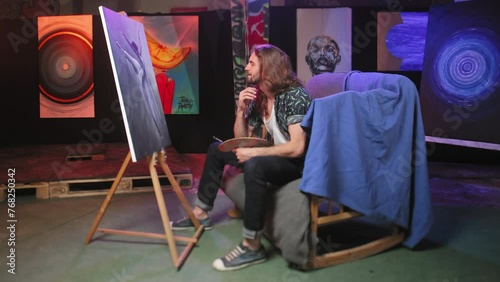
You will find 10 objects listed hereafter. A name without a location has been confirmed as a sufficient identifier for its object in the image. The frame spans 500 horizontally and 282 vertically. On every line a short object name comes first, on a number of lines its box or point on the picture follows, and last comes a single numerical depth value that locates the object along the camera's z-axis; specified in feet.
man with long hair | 6.57
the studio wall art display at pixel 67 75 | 14.65
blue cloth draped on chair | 6.26
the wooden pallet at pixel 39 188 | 10.21
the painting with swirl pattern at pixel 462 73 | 10.74
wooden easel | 6.69
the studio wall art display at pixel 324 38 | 14.03
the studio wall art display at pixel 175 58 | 14.43
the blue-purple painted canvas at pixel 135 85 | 6.41
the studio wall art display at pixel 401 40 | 13.98
